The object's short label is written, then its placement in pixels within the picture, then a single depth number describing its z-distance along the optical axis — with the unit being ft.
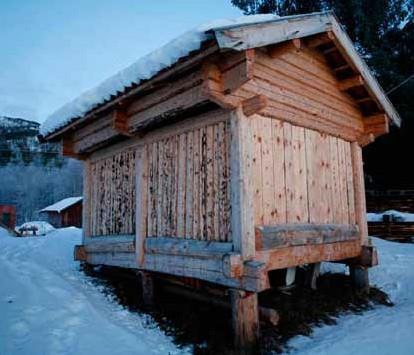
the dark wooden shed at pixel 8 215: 92.43
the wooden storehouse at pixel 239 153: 15.60
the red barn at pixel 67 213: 127.75
